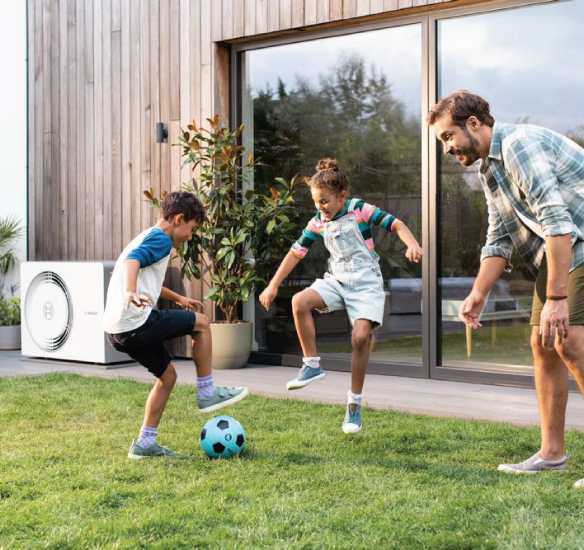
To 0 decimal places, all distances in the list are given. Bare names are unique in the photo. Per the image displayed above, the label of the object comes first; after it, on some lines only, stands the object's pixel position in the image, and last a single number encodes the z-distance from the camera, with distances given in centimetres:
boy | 391
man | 320
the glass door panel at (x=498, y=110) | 586
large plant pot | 693
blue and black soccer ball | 392
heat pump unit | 722
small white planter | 859
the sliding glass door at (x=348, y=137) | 657
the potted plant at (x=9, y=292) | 861
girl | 443
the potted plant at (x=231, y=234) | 687
